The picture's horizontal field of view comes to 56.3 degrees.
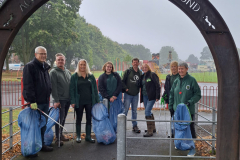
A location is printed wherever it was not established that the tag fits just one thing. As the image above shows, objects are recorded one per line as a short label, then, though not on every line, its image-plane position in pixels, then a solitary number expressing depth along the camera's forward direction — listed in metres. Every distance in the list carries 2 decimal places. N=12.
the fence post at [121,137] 3.43
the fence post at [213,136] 4.56
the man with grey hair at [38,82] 4.09
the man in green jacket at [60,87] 4.75
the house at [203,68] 91.56
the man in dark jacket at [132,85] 5.76
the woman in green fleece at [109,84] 5.55
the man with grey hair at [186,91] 4.39
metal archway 2.89
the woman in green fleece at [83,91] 4.92
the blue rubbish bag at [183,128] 4.21
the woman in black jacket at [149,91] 5.55
